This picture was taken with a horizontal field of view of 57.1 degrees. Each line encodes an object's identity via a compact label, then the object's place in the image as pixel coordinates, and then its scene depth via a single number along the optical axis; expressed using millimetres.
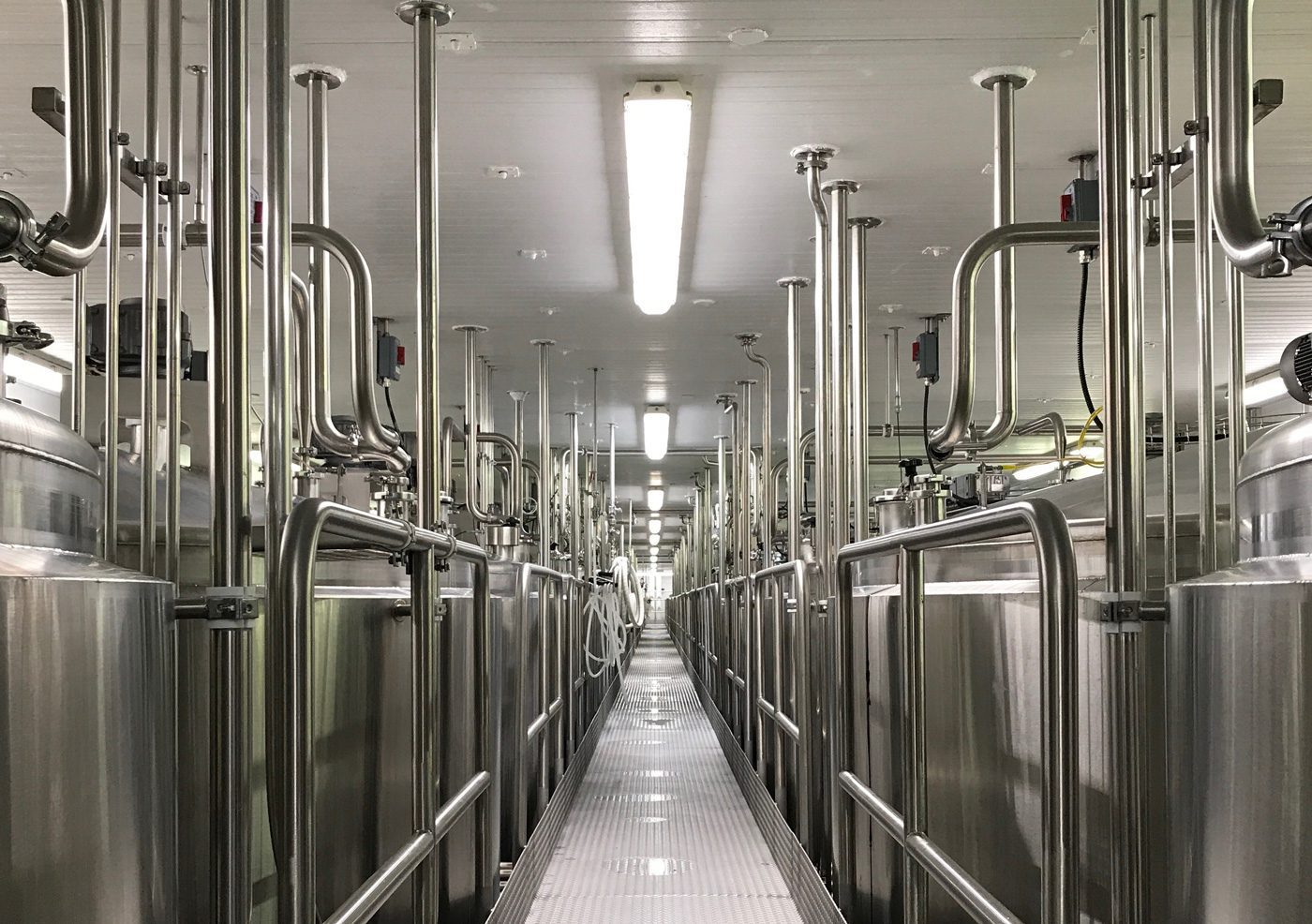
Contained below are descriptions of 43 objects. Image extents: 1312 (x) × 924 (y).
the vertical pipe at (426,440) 2279
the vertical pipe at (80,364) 2305
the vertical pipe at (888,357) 7876
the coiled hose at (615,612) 7953
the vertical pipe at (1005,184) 3627
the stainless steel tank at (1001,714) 1868
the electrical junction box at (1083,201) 3742
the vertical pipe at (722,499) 9695
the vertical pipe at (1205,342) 1969
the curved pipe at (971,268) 2723
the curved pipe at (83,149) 1379
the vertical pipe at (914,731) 2361
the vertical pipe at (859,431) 4051
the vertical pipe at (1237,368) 2387
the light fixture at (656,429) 9688
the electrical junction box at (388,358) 6090
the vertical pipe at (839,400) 4164
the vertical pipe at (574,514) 8742
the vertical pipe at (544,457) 7770
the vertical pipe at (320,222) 3295
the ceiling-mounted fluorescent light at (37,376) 7973
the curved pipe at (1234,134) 1409
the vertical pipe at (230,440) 1595
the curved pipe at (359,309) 2602
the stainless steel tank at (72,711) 1083
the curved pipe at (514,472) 7632
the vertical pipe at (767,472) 6906
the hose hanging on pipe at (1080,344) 3555
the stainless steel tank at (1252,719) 1153
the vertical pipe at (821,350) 4395
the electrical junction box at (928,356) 6543
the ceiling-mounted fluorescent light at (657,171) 3711
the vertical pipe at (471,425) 7121
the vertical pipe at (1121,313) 1584
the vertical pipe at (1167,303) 1965
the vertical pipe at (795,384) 5523
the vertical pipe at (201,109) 3453
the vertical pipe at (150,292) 2002
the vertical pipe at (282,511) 1465
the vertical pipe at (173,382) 1923
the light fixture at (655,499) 17391
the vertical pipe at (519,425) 8523
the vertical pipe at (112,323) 2024
